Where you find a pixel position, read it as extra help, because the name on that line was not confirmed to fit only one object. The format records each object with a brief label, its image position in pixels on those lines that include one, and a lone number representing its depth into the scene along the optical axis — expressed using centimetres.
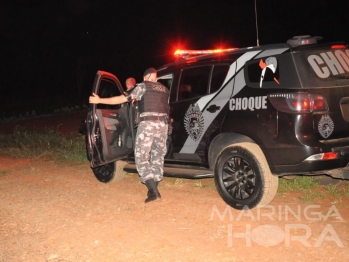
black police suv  438
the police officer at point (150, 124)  539
